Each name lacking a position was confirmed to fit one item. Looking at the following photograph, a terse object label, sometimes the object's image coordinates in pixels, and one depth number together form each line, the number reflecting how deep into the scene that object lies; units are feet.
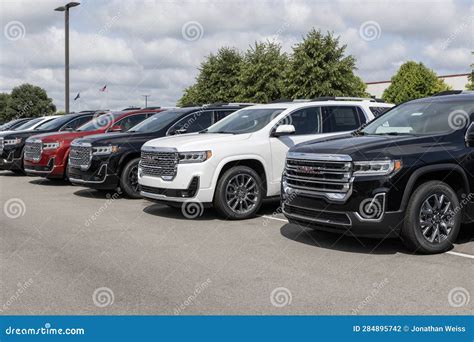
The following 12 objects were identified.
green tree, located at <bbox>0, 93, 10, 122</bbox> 308.81
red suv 46.50
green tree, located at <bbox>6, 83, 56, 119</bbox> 298.97
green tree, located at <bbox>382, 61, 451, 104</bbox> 149.79
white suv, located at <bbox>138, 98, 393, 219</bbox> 29.86
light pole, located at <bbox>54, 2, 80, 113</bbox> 85.26
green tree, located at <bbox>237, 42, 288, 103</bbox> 96.78
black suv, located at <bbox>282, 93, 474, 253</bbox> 21.86
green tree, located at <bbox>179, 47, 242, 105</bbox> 109.50
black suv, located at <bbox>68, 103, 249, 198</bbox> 38.24
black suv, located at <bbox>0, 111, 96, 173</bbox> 55.26
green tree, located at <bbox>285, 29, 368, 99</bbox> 88.22
